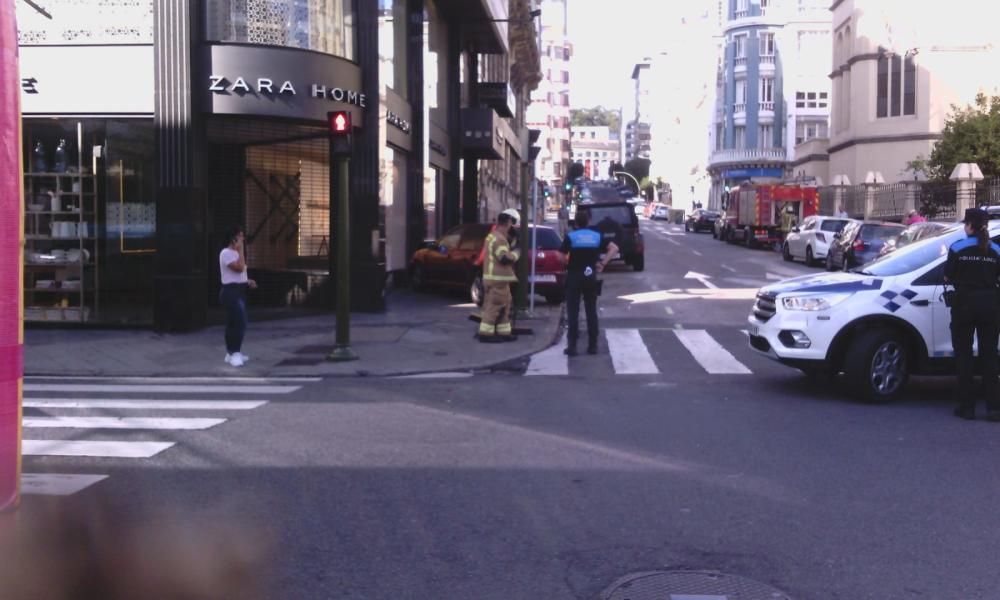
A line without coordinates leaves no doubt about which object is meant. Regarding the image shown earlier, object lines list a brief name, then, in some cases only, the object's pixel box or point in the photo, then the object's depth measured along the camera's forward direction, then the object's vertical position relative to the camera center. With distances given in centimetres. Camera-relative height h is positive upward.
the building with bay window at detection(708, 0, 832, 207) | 7875 +1178
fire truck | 4328 +128
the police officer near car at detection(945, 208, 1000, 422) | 952 -58
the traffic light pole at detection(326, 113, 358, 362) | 1330 +9
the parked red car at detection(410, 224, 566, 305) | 2059 -45
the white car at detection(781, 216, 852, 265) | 3244 +12
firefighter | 1516 -55
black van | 2902 +36
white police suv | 1039 -84
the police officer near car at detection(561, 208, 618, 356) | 1429 -44
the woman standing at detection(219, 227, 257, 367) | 1312 -54
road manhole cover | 520 -171
